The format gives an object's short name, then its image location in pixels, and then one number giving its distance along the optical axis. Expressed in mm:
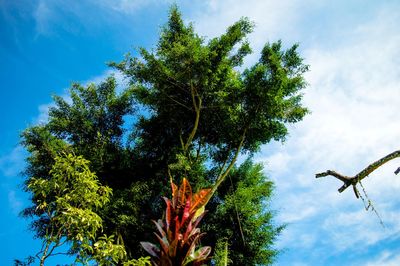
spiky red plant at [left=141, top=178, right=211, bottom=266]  1306
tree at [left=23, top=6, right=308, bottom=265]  12367
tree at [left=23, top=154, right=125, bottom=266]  4750
